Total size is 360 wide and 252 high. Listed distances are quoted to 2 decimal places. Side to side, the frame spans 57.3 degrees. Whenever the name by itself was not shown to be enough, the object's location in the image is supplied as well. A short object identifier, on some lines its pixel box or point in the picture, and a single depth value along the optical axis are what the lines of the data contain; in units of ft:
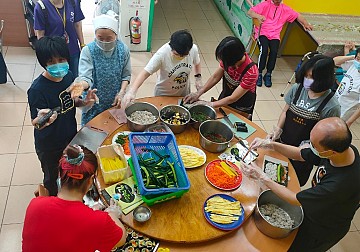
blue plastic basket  7.32
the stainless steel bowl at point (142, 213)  6.88
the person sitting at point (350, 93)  12.30
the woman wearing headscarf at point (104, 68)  8.96
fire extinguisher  17.16
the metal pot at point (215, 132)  8.68
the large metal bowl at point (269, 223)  7.00
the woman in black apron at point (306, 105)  8.39
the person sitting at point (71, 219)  5.54
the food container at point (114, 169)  7.46
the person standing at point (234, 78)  9.07
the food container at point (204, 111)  9.70
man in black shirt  6.65
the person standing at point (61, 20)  11.10
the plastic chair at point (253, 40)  16.83
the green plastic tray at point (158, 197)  6.97
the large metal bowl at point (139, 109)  8.88
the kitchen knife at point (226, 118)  9.74
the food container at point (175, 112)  9.14
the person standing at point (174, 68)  9.09
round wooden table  6.80
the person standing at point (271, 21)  16.47
